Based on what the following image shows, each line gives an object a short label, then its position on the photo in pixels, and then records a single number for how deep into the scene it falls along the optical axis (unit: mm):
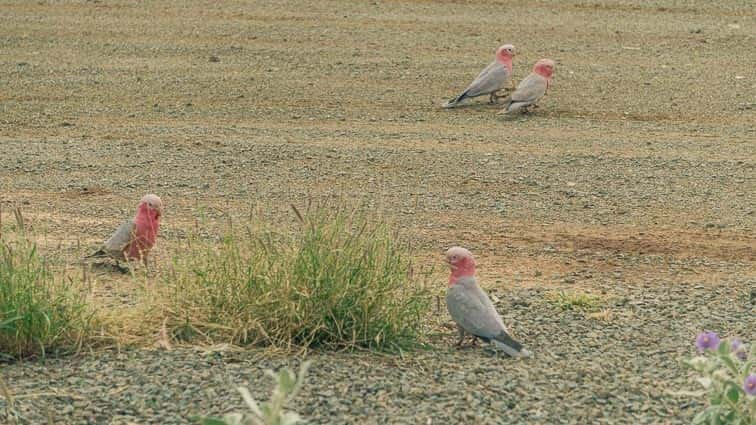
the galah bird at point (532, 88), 23866
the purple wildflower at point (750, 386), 8781
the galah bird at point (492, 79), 24641
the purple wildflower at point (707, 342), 9328
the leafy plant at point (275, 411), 7203
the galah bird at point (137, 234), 14484
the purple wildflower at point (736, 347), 9305
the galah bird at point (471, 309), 11398
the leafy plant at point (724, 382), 9070
